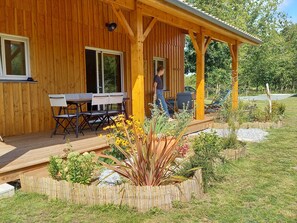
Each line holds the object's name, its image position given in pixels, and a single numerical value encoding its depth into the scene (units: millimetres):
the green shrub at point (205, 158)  3428
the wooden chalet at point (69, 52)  5137
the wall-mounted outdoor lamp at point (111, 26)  7723
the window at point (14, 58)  5582
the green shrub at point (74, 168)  3234
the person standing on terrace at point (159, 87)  7523
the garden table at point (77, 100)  5478
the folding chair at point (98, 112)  5523
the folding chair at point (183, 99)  8959
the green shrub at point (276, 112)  8891
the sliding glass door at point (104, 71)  7589
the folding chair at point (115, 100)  5844
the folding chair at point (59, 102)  5316
